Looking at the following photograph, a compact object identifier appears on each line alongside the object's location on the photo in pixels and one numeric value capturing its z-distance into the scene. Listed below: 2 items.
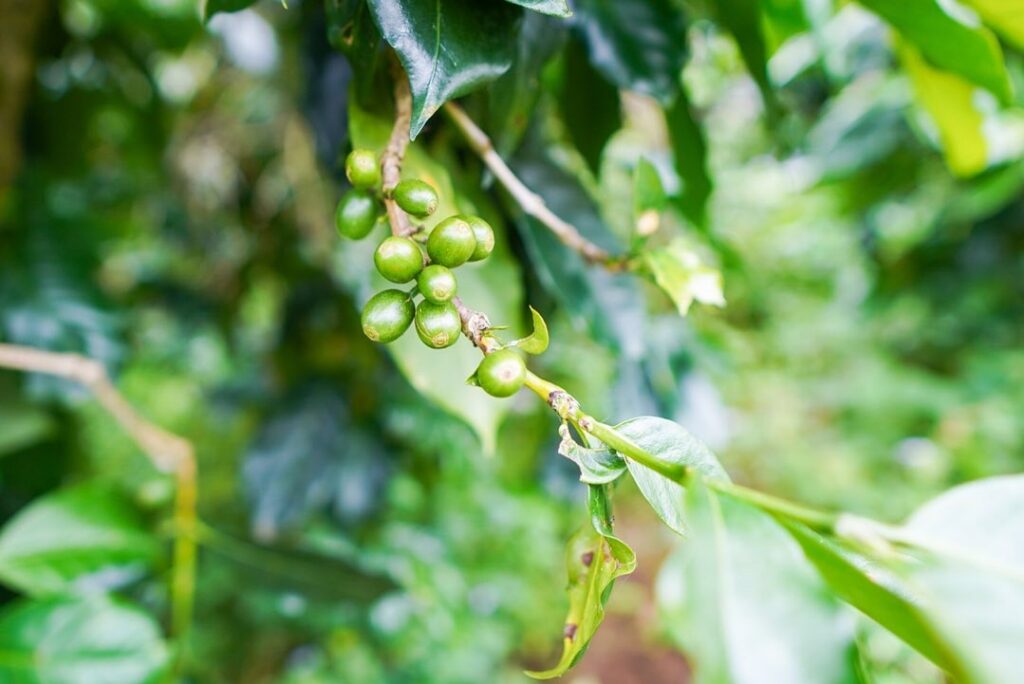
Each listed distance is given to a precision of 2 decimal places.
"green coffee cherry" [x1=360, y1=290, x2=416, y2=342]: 0.25
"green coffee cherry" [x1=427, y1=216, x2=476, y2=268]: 0.26
